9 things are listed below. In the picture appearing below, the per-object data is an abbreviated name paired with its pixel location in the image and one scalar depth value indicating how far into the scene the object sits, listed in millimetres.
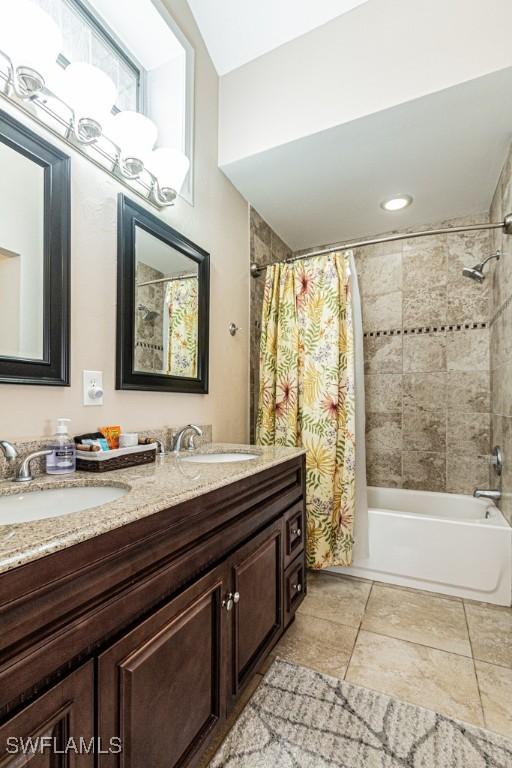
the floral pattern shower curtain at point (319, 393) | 2045
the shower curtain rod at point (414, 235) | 1828
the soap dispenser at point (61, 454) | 1060
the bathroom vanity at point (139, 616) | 525
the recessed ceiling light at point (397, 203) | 2281
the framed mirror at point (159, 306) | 1397
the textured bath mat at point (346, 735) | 1032
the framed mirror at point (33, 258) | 1035
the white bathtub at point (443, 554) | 1829
